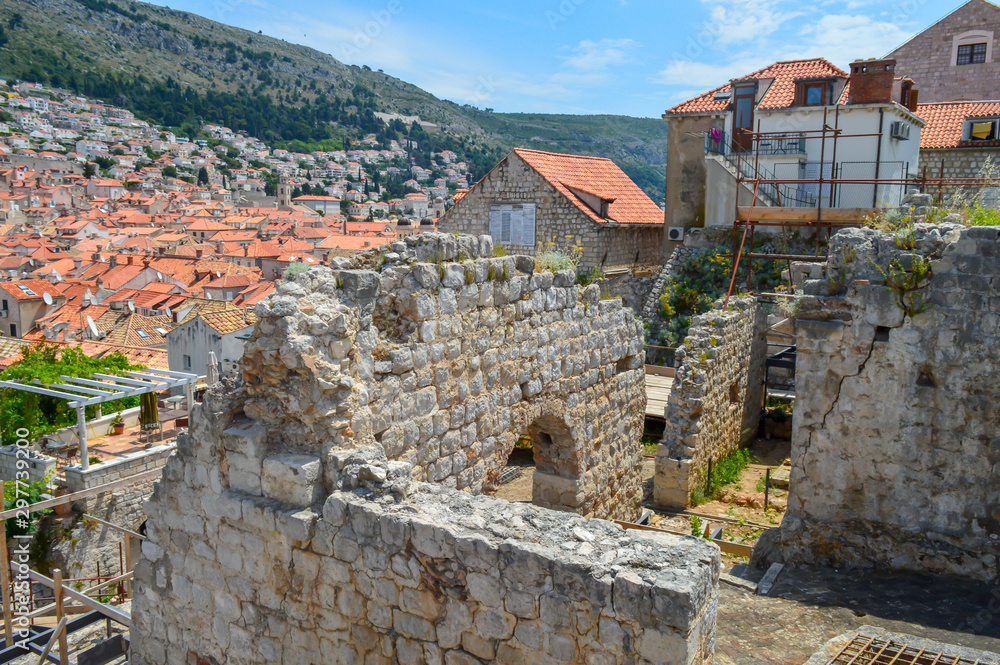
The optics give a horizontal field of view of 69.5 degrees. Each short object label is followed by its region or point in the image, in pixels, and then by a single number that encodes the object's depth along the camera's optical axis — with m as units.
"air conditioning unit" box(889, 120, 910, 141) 19.35
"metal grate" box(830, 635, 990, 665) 4.89
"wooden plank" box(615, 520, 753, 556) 7.57
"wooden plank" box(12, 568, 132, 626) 5.46
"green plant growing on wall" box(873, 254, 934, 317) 6.25
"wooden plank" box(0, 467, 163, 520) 15.41
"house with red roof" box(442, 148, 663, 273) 22.59
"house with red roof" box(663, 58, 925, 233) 19.08
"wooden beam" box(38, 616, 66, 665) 5.46
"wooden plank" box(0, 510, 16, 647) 5.88
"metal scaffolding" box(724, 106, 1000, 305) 15.27
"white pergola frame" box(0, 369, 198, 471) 12.78
